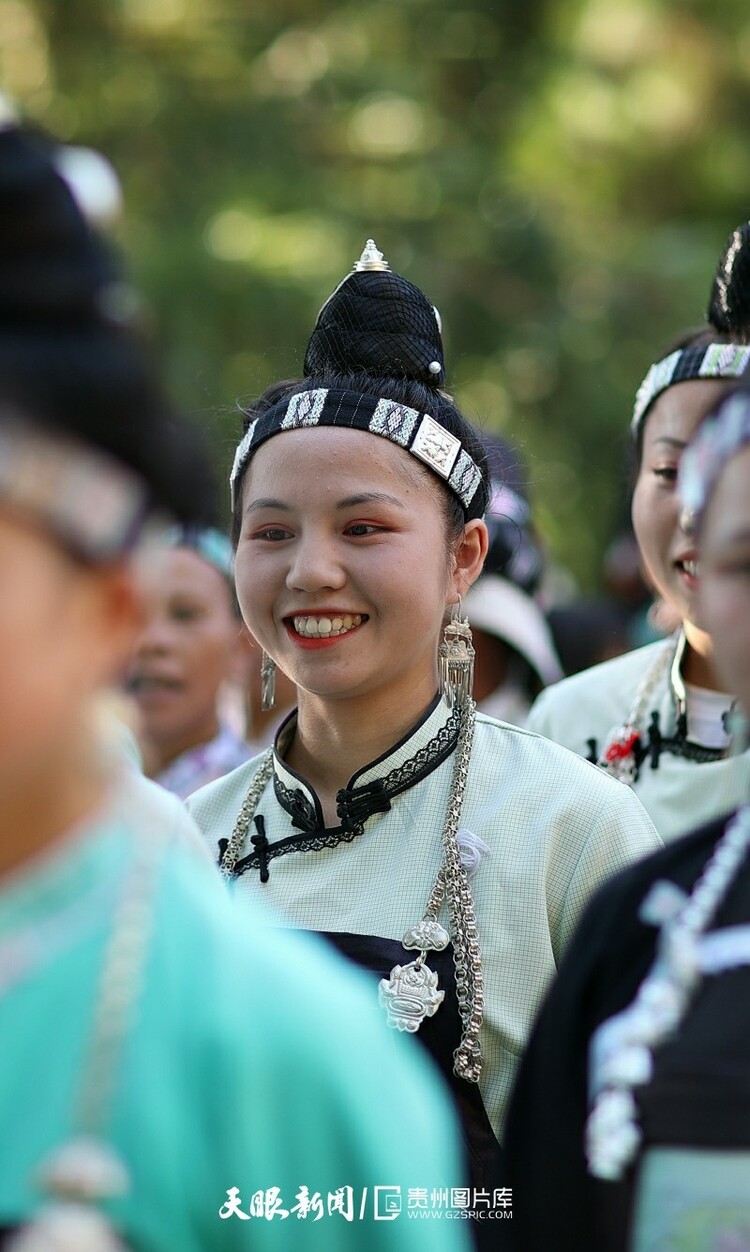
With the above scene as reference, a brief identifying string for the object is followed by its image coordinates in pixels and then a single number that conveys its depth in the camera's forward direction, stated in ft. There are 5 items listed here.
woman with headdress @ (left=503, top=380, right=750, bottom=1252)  11.17
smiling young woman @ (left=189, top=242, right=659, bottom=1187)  18.52
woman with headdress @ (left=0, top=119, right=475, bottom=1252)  8.68
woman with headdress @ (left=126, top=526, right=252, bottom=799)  30.78
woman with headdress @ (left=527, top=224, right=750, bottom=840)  23.93
